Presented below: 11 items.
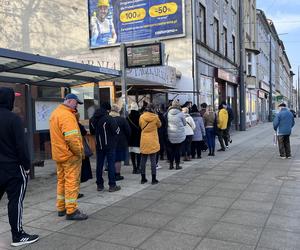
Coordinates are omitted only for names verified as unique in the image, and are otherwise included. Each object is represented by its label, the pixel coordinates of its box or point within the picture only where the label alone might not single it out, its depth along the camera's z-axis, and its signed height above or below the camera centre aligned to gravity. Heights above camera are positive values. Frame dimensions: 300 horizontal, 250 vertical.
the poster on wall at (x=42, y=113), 6.48 +0.10
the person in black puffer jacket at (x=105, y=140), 5.00 -0.48
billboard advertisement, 12.04 +4.44
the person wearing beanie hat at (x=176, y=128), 6.57 -0.36
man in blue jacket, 7.92 -0.51
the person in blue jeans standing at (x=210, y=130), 8.92 -0.60
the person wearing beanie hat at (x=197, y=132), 8.30 -0.62
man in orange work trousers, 3.72 -0.47
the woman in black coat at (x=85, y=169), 4.73 -0.94
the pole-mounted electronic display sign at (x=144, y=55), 7.08 +1.57
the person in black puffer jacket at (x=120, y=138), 5.77 -0.53
